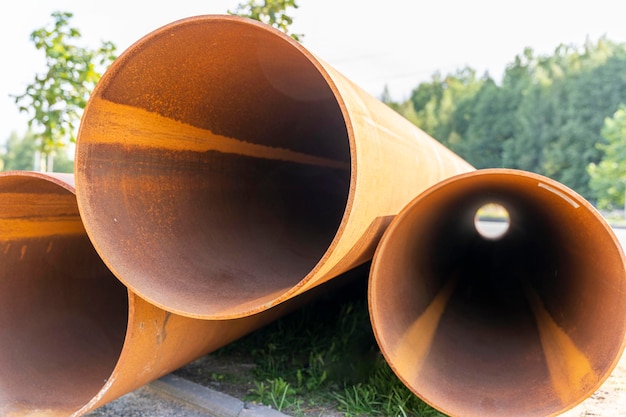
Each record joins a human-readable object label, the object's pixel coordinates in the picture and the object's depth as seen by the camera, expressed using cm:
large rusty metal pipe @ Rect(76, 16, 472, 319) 186
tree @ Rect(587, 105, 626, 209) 2170
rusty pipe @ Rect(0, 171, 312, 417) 228
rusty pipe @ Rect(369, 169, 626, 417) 214
